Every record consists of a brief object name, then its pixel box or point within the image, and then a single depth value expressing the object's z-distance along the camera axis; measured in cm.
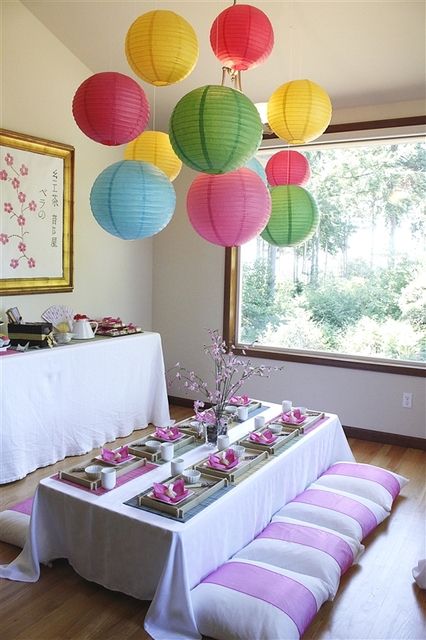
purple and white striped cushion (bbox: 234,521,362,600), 223
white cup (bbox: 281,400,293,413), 325
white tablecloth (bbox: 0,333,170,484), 331
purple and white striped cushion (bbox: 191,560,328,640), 191
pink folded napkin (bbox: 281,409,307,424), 305
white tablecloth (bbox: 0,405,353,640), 197
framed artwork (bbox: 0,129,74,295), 379
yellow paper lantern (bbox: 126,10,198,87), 227
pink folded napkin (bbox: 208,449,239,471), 241
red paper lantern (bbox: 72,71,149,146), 232
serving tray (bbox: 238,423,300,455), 267
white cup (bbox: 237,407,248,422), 315
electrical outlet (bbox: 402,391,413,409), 416
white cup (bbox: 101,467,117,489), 226
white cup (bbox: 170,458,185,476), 238
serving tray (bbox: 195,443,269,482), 236
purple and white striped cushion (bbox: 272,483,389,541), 260
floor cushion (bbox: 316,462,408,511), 298
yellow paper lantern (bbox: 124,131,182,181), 278
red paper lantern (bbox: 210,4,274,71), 229
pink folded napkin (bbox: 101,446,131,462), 247
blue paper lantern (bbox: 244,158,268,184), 264
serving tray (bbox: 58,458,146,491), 227
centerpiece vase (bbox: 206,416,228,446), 279
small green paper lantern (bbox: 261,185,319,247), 265
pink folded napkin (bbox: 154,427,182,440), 277
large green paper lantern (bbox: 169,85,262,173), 203
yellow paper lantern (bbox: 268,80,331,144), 254
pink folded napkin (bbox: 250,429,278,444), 272
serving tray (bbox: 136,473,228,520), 207
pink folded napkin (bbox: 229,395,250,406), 334
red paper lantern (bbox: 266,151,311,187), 285
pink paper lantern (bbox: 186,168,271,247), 230
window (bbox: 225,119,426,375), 423
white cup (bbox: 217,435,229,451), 268
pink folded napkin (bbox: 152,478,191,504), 211
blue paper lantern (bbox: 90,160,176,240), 237
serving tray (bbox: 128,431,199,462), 258
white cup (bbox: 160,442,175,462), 257
